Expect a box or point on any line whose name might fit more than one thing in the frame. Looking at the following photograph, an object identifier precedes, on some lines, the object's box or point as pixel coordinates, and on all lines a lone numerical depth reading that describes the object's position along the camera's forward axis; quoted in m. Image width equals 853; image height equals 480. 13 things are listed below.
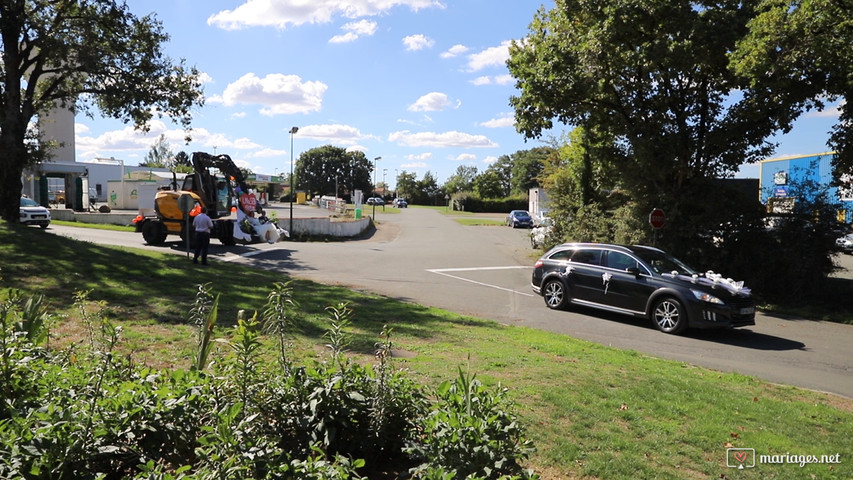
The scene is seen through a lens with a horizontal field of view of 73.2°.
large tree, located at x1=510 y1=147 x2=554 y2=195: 114.50
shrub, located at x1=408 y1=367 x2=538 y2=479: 2.90
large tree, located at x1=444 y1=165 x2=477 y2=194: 126.03
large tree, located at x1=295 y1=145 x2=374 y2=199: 123.06
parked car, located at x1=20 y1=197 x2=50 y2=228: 26.84
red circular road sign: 16.66
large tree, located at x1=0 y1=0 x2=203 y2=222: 17.23
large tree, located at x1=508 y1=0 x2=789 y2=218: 15.25
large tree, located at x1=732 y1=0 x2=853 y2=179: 12.52
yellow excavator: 23.20
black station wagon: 10.91
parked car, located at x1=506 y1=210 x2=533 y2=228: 51.00
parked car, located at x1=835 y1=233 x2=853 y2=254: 15.34
